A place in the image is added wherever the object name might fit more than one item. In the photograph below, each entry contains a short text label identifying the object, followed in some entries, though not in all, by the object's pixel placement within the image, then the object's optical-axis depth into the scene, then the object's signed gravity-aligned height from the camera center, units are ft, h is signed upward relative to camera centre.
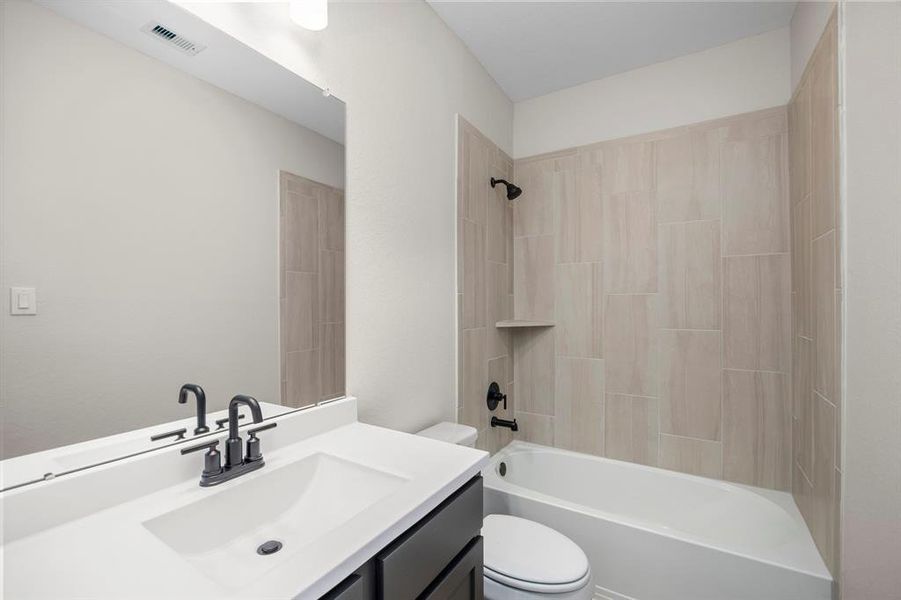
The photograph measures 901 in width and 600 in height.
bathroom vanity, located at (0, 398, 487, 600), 1.87 -1.30
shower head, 7.95 +2.17
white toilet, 4.26 -2.97
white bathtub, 4.79 -3.29
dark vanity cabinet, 2.25 -1.67
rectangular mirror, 2.27 +0.51
